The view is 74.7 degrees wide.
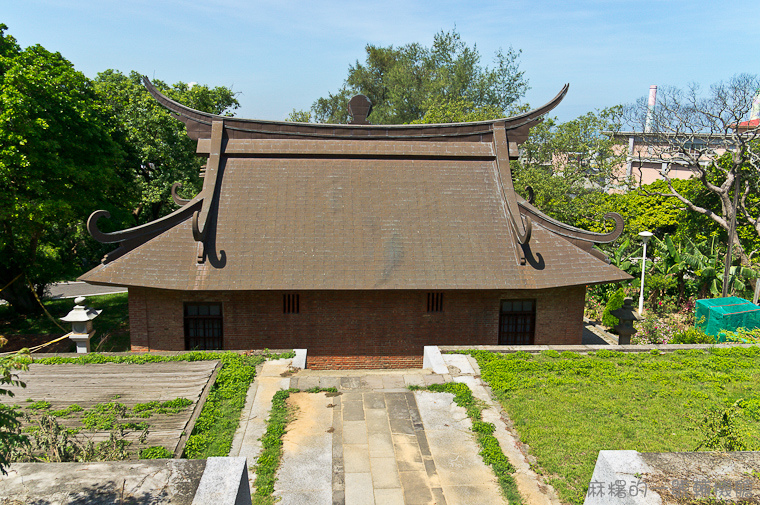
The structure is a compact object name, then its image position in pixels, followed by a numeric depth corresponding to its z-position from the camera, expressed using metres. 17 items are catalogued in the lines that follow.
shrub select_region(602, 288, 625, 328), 17.98
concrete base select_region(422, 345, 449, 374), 10.83
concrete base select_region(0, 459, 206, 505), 5.37
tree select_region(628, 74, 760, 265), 23.53
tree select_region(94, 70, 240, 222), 23.47
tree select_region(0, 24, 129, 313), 15.69
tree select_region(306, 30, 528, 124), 48.16
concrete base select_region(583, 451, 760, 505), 5.59
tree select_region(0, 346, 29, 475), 4.63
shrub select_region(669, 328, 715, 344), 14.16
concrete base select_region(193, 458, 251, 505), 5.38
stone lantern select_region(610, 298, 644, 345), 14.54
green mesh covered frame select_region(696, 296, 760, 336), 16.75
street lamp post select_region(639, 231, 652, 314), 19.40
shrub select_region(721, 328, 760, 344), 13.69
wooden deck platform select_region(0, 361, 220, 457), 8.21
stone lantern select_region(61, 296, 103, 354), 12.34
